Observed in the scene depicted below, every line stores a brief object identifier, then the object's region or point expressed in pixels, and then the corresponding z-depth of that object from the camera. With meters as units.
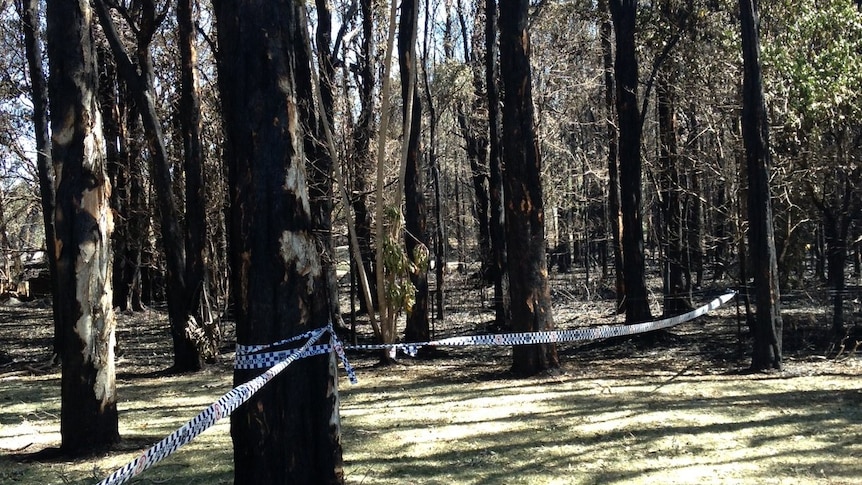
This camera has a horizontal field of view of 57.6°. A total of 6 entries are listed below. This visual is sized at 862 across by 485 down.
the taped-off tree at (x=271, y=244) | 4.76
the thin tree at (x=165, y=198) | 12.30
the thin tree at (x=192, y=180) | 12.49
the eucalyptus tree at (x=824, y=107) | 12.64
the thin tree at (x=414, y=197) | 12.93
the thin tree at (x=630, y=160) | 14.67
